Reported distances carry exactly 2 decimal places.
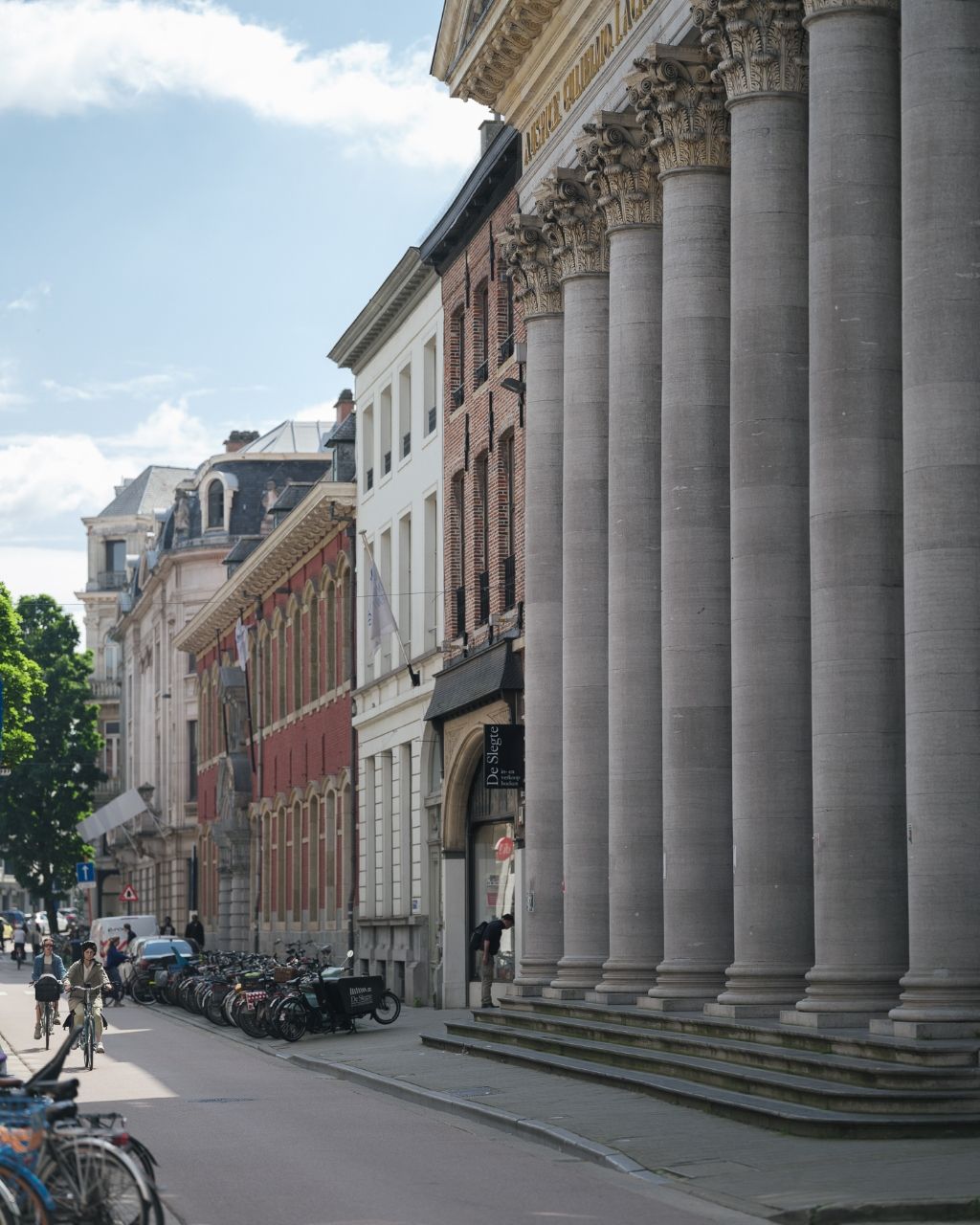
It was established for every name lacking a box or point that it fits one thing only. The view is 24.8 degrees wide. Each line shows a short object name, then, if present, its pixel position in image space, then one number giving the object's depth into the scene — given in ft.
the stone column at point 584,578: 94.27
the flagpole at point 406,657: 144.96
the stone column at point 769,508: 72.13
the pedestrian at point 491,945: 119.44
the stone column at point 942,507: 59.98
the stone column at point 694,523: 80.23
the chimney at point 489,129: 137.69
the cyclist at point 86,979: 102.99
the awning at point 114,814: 257.55
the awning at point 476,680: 118.11
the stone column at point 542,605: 100.12
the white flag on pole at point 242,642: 204.42
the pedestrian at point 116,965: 174.91
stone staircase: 55.31
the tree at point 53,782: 331.98
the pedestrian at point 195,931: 218.18
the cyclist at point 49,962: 131.75
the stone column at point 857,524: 66.08
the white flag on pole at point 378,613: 137.39
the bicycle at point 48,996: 113.60
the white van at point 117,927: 209.97
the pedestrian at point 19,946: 294.17
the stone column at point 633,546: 87.30
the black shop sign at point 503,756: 116.16
